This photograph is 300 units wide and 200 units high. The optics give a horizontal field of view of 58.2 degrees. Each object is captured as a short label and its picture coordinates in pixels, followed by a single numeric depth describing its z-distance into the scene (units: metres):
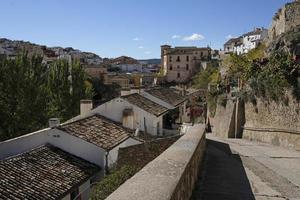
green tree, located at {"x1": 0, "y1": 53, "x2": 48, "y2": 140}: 18.79
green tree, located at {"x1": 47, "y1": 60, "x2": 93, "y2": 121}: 22.72
